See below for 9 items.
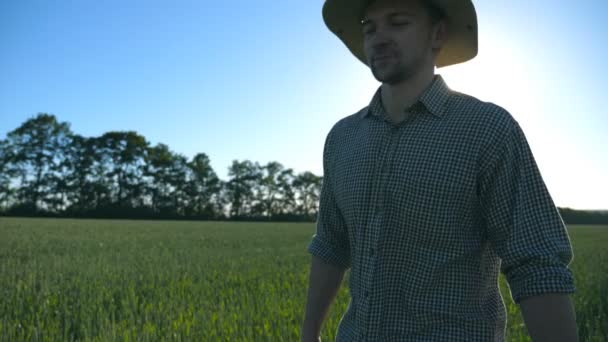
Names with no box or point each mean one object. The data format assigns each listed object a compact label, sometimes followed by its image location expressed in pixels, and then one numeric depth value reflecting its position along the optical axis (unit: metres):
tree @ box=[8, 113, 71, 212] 60.31
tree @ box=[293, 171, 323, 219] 85.81
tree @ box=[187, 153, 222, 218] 69.00
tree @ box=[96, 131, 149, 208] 66.31
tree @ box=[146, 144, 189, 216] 67.31
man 1.37
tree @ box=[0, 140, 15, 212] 58.28
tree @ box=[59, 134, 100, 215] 62.03
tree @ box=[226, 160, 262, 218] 76.38
